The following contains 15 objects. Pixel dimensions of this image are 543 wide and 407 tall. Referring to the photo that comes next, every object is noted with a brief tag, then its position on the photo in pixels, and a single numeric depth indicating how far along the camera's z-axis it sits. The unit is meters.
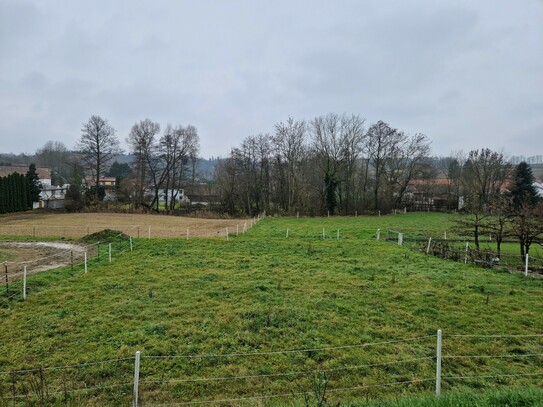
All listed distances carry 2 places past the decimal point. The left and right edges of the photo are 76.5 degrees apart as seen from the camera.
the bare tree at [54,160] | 83.01
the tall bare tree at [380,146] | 50.72
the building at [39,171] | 57.24
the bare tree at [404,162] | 51.34
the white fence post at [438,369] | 5.29
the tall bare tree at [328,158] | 49.34
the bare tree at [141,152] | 50.31
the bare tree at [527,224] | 15.71
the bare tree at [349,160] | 50.03
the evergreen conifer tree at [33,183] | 49.78
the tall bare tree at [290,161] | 50.59
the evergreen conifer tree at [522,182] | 47.97
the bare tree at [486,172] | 53.22
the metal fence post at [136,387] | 5.00
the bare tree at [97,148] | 47.28
